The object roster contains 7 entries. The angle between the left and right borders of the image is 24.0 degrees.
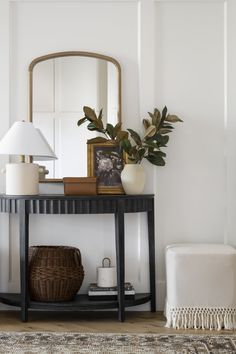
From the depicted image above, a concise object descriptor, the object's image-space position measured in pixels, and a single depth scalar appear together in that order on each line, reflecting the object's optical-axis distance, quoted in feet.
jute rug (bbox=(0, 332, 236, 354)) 9.45
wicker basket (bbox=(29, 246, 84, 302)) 11.57
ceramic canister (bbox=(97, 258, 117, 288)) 12.17
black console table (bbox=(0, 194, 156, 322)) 11.35
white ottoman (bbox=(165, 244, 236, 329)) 11.23
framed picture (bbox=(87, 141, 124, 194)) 12.67
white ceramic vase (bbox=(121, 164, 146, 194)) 12.19
